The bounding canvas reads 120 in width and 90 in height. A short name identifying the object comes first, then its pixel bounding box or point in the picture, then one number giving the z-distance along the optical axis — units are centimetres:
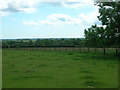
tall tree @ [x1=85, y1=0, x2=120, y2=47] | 1733
